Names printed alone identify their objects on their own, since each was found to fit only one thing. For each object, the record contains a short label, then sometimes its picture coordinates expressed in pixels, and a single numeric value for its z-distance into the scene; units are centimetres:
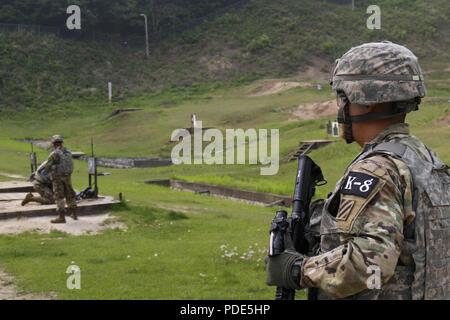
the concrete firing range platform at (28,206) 1296
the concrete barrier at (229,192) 1881
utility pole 5863
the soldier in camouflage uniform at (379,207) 266
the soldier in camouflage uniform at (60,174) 1221
